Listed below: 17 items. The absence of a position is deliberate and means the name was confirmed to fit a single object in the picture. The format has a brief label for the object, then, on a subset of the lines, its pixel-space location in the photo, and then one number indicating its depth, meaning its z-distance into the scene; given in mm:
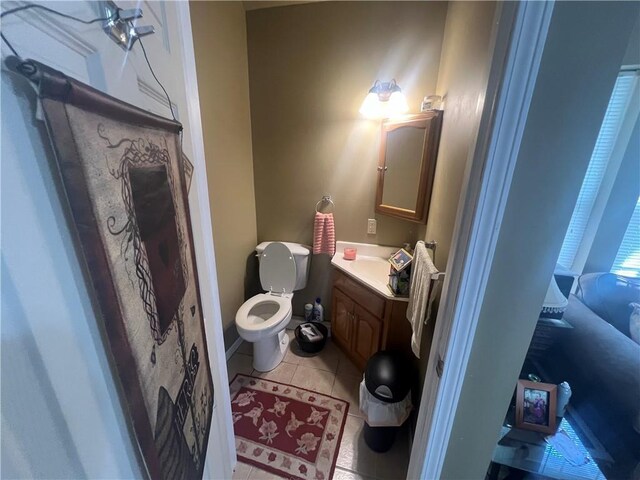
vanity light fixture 1616
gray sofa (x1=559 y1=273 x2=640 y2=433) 1014
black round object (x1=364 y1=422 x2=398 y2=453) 1324
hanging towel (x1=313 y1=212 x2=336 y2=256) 1998
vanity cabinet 1518
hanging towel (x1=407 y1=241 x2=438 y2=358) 1065
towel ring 2037
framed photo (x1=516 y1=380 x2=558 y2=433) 954
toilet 1804
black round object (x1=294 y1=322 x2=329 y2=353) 2014
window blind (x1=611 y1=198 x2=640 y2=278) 1327
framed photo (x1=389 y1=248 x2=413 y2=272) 1511
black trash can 1254
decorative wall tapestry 333
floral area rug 1318
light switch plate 1999
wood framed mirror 1484
